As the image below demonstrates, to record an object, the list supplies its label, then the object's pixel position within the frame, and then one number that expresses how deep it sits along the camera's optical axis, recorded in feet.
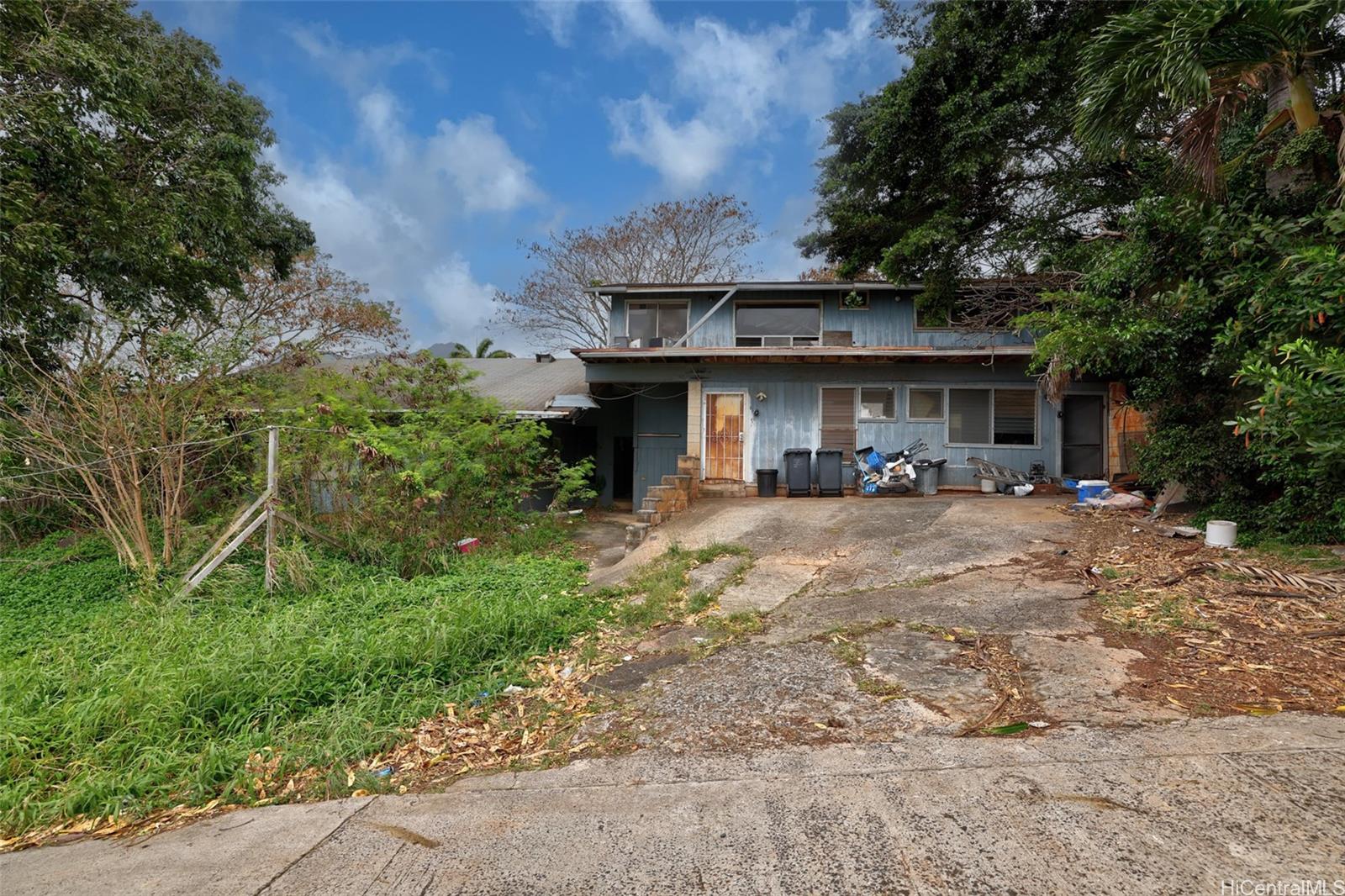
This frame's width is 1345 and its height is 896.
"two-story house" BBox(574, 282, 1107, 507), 36.65
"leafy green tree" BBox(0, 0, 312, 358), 22.82
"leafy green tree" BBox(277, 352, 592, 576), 23.17
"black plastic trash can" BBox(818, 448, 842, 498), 35.63
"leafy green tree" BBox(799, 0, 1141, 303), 33.06
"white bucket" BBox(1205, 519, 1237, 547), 19.49
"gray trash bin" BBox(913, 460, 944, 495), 35.50
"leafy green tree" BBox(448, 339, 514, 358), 68.72
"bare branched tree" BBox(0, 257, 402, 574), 20.62
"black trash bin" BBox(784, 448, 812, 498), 35.94
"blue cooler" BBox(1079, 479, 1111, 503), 28.78
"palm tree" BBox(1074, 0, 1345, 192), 16.26
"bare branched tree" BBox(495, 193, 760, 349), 65.98
